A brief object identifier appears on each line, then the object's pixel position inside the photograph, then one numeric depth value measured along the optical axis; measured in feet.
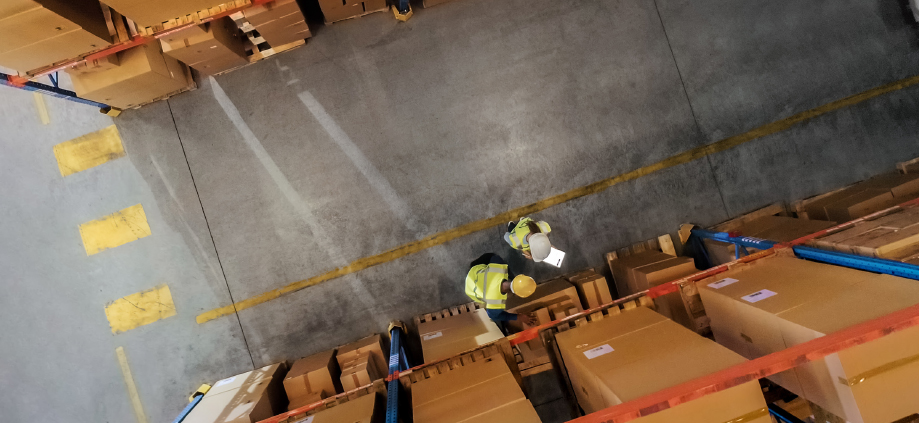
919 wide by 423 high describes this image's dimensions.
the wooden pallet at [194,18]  15.19
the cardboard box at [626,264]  18.42
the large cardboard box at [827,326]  9.50
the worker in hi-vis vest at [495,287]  14.94
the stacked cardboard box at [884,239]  13.00
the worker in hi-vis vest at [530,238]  15.76
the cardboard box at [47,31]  12.41
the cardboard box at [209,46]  16.46
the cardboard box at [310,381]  17.22
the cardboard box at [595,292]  17.63
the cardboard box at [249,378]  18.22
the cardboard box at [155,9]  13.55
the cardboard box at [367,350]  18.33
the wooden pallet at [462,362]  14.24
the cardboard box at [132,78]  17.06
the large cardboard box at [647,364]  9.88
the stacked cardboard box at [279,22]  16.38
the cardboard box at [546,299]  17.26
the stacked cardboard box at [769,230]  17.07
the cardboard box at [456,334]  15.17
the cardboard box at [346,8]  18.45
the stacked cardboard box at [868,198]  17.66
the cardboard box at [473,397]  10.94
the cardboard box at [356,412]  12.71
